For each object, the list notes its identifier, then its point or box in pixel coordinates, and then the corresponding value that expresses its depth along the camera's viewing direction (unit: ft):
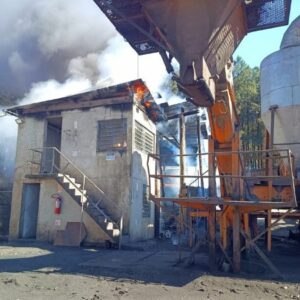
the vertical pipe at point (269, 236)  30.42
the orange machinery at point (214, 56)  23.94
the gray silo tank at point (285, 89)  35.81
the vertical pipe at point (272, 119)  34.54
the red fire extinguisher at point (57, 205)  49.01
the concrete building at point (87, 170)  47.55
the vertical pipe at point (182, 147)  42.04
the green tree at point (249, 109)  90.63
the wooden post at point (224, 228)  28.88
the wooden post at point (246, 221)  31.17
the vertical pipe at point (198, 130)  49.32
